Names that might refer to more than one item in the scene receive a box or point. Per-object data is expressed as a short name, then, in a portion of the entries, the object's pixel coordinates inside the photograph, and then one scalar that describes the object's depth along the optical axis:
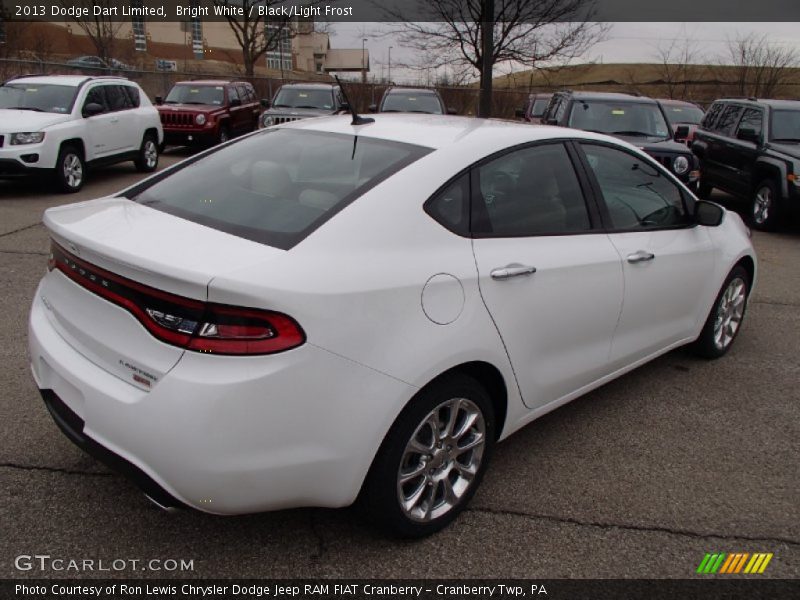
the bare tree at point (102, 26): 27.38
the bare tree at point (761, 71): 27.77
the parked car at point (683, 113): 15.09
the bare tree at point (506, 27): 23.16
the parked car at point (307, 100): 14.50
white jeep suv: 9.30
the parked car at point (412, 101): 14.38
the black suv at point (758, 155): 9.12
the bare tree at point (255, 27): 28.22
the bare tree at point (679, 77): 30.47
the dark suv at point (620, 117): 9.88
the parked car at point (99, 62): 27.33
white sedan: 2.04
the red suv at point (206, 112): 14.94
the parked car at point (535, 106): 16.25
